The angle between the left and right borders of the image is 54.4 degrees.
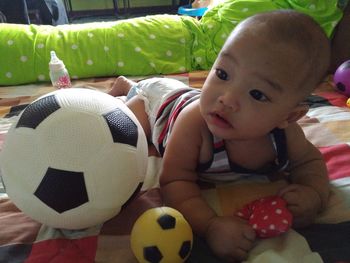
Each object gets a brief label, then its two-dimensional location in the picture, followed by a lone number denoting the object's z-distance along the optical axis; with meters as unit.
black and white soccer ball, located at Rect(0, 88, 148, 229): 0.55
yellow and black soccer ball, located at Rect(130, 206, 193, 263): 0.54
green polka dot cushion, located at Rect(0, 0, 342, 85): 1.49
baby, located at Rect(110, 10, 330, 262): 0.60
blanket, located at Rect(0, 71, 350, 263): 0.59
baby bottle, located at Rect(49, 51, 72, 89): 1.28
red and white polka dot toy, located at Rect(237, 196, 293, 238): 0.60
